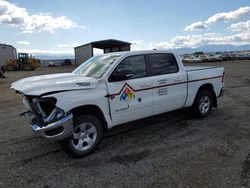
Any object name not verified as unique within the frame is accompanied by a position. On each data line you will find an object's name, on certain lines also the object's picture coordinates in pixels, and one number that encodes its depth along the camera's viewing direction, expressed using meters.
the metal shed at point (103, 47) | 34.76
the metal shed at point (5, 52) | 37.89
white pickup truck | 3.25
